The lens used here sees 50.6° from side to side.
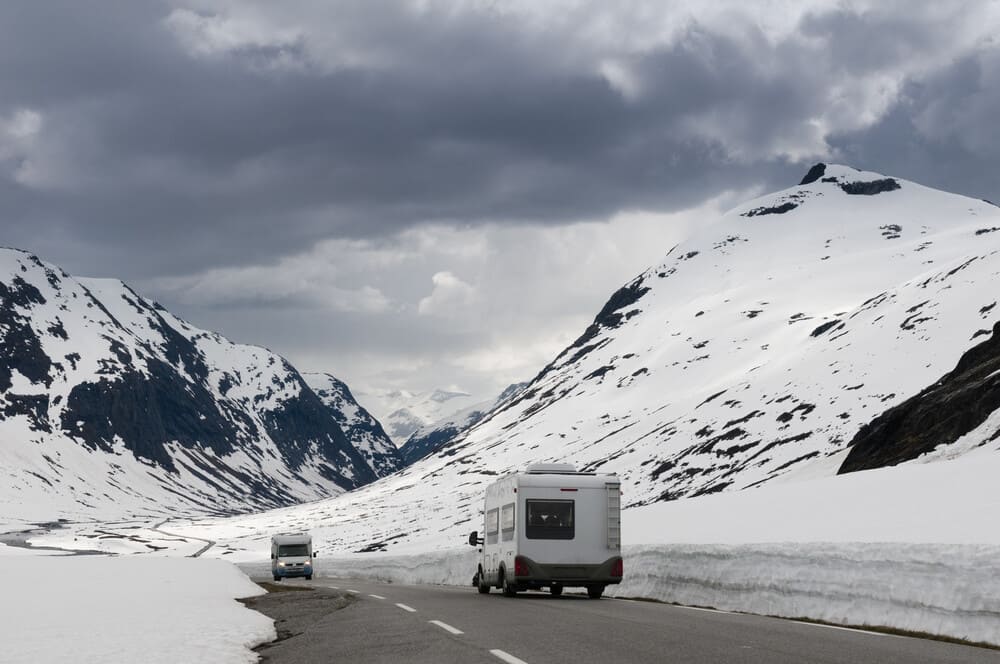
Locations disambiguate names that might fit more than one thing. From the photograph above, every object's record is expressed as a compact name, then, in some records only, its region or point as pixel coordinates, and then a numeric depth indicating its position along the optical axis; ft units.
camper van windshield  214.28
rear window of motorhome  94.22
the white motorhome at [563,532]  93.61
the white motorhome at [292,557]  213.25
